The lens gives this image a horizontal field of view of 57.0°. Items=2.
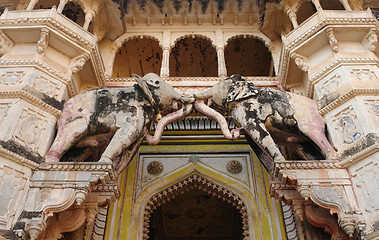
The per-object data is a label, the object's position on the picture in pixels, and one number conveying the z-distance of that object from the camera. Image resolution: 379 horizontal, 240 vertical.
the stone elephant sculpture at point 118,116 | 6.43
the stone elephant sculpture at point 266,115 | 6.50
